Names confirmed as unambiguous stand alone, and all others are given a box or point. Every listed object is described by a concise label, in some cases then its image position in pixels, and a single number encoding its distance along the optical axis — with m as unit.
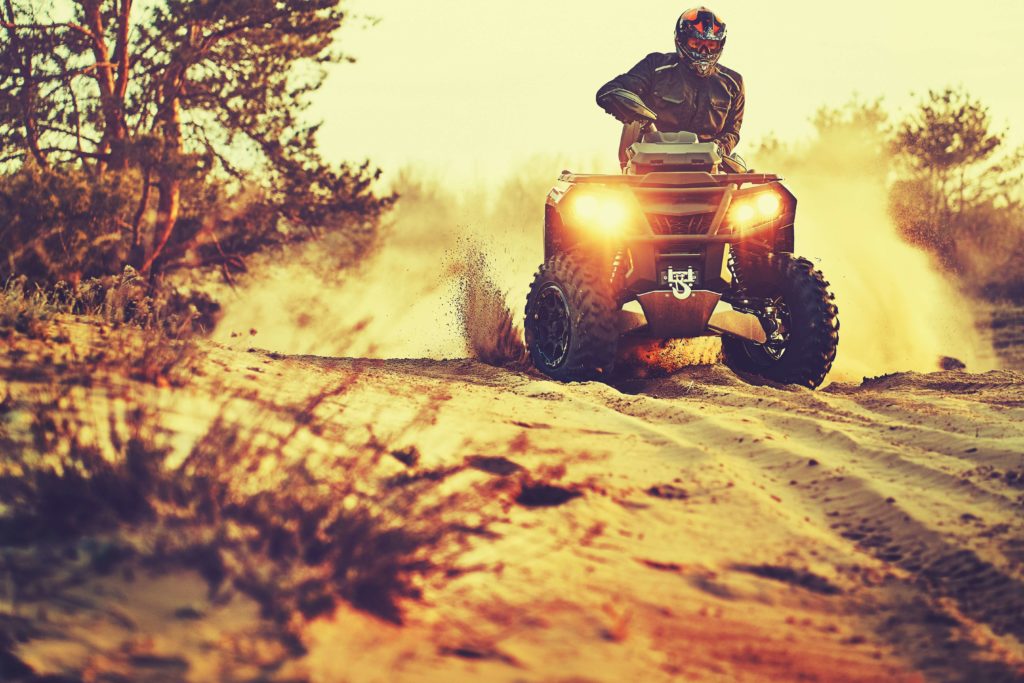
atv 16.41
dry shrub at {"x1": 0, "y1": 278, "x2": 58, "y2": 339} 11.91
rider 17.53
